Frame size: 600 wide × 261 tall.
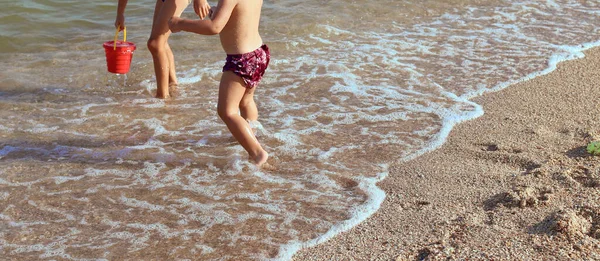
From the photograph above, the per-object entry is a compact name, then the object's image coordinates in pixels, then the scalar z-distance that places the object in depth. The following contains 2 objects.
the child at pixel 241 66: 4.46
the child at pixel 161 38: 5.66
